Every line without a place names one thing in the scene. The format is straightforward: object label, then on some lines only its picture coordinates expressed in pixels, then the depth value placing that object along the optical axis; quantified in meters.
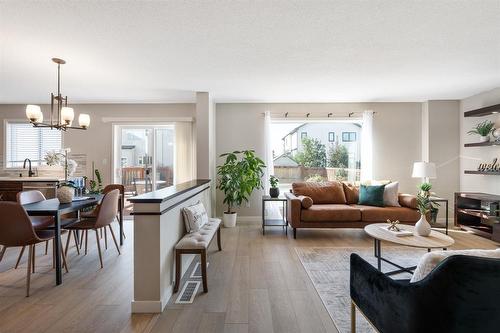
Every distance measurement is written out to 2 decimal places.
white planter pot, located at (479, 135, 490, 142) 4.40
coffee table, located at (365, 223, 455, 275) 2.48
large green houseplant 4.83
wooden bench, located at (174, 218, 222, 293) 2.46
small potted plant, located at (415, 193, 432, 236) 2.78
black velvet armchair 1.12
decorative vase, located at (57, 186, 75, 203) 3.13
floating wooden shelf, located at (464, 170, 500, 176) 4.19
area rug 2.10
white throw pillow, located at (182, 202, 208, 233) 2.89
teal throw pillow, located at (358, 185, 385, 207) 4.54
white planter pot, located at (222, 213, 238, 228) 5.00
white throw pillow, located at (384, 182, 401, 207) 4.49
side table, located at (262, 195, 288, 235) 4.63
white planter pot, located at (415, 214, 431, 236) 2.78
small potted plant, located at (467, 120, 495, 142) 4.40
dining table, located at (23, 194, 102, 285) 2.62
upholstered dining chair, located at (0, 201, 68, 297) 2.40
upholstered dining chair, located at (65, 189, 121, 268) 3.10
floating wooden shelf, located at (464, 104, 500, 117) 4.19
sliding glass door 5.66
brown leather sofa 4.21
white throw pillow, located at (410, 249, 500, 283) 1.29
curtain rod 5.40
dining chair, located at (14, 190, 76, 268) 3.14
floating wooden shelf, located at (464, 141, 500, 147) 4.18
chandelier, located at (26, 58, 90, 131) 3.02
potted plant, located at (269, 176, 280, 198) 4.88
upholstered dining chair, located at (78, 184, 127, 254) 3.72
